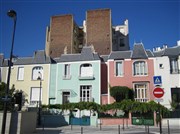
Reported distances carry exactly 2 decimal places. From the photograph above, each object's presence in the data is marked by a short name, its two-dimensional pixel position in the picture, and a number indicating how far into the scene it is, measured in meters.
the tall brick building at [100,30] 42.10
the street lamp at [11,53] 10.73
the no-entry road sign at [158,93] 9.94
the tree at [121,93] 24.81
